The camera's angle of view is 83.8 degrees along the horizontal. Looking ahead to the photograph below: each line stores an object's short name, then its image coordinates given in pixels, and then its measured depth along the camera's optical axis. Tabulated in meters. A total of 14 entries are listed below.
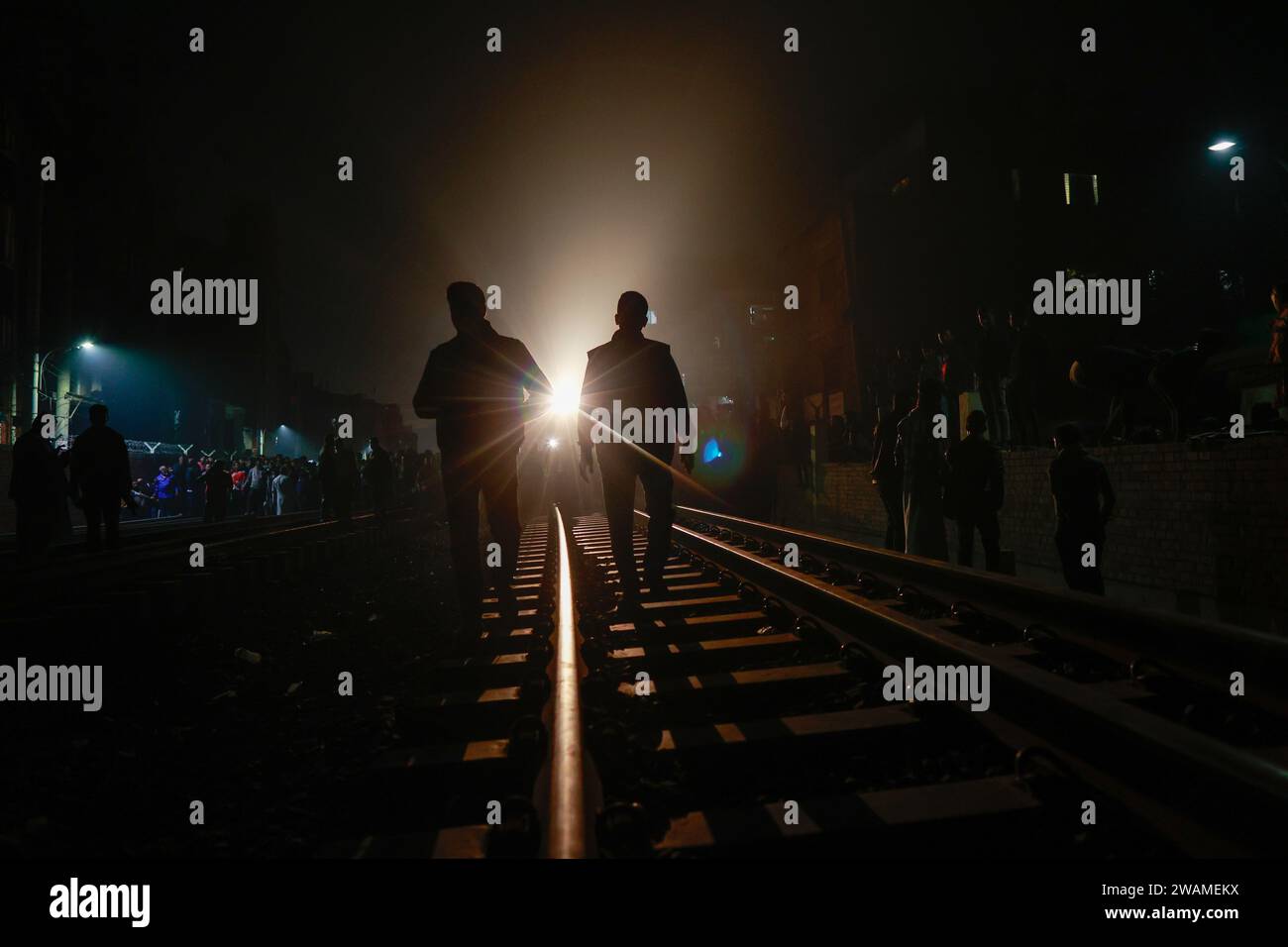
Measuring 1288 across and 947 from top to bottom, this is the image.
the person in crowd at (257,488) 25.53
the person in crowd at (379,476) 16.83
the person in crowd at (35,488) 9.88
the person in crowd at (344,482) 17.12
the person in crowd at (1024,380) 10.94
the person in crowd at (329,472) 16.25
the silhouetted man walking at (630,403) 5.10
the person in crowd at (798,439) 19.02
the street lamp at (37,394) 29.14
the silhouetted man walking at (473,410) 4.57
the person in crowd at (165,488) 25.33
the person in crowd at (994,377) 11.95
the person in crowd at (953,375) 13.70
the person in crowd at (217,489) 20.11
